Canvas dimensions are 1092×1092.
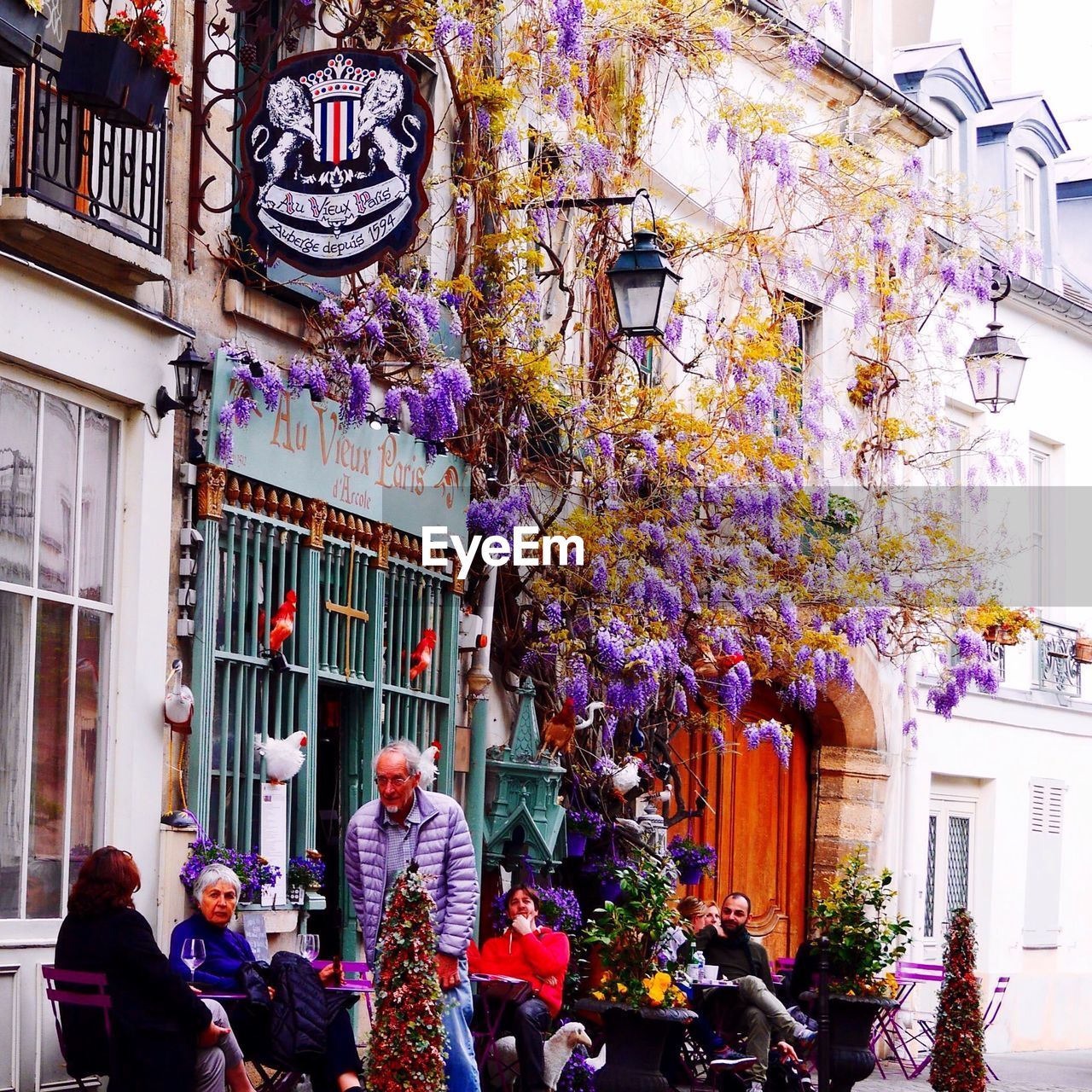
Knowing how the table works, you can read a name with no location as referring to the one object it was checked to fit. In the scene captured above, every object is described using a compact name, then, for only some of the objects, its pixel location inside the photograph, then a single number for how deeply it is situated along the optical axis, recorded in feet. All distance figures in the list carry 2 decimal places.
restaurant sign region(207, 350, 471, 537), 34.76
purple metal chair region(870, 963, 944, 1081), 53.67
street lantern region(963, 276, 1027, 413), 57.57
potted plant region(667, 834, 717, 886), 47.93
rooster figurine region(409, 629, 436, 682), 40.65
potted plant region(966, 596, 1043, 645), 53.93
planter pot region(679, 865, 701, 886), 48.29
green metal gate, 33.63
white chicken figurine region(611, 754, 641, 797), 45.09
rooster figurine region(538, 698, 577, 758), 43.39
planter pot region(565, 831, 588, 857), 44.47
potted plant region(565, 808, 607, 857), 44.47
